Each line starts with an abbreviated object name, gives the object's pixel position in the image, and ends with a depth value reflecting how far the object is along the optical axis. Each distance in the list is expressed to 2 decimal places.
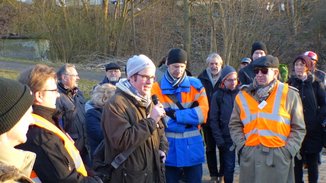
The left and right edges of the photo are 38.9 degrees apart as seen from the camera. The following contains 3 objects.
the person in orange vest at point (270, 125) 4.92
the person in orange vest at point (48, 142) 3.04
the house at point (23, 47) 24.97
